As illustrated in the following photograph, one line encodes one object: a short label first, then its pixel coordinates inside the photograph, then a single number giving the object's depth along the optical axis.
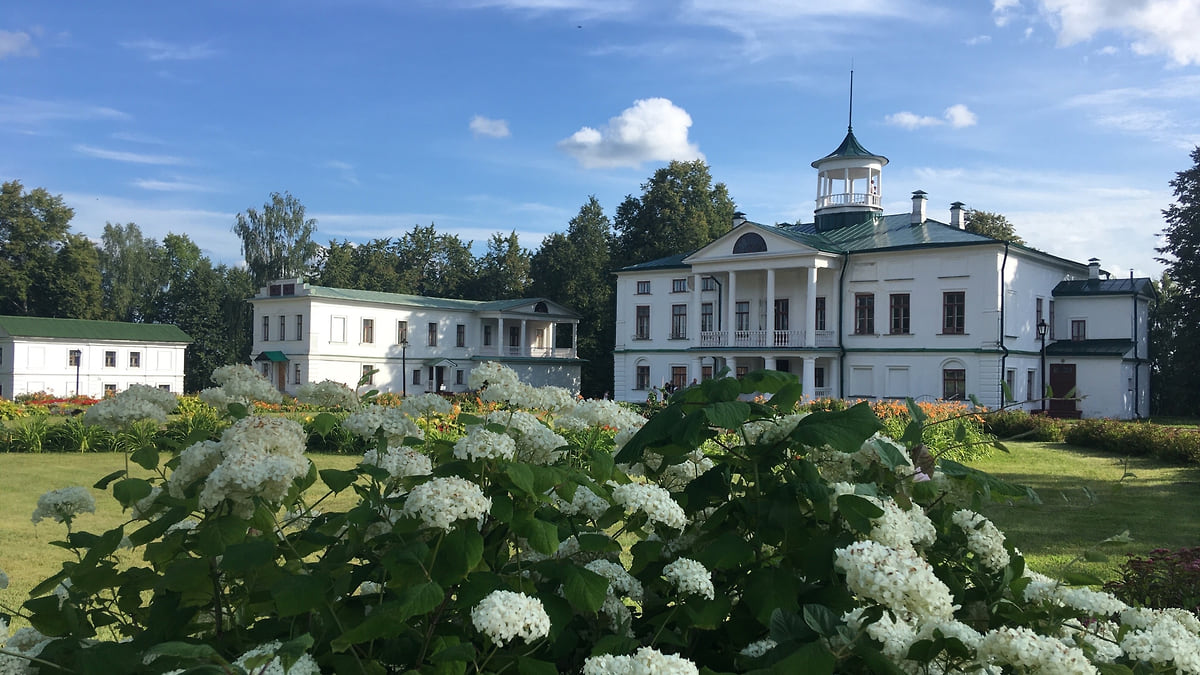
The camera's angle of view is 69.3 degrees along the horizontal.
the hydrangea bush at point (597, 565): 1.75
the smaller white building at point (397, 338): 42.50
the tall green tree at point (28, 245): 53.84
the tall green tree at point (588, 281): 50.44
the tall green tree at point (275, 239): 55.53
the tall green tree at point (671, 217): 48.75
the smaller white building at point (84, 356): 42.53
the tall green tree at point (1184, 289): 34.19
